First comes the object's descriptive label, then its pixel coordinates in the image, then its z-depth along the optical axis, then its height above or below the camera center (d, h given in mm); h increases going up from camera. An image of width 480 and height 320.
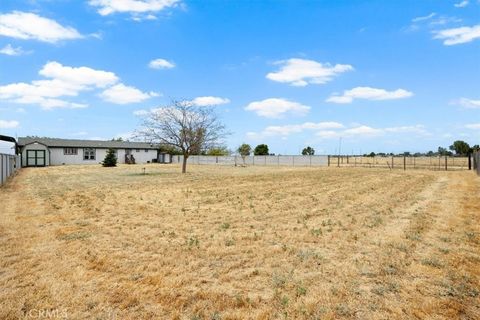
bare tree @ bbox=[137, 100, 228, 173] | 30156 +2124
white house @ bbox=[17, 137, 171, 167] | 42031 +722
